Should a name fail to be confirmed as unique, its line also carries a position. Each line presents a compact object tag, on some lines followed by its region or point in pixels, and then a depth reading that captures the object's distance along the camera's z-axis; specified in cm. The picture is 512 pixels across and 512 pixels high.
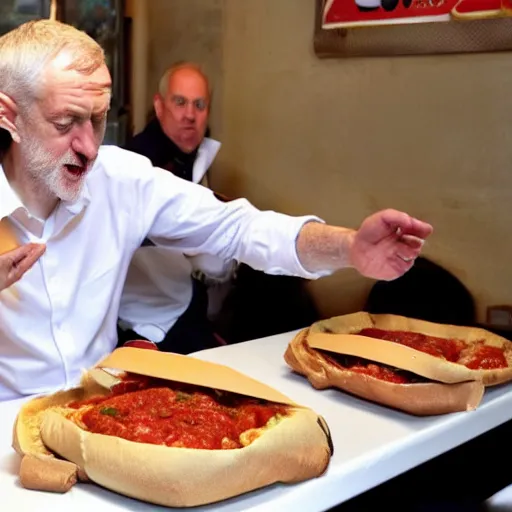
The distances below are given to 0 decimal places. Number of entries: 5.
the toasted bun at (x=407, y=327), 153
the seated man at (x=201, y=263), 263
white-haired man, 151
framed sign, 236
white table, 95
